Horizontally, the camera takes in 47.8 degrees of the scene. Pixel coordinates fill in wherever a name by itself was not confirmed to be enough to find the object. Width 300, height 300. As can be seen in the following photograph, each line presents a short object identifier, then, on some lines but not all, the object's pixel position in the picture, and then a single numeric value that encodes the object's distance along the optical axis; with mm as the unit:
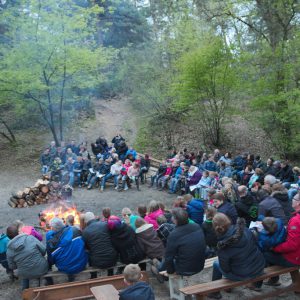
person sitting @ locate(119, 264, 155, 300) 3485
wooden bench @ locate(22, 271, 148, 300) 4691
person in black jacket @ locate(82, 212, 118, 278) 5496
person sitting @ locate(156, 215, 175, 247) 5716
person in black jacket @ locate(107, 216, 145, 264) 5465
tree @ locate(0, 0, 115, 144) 14219
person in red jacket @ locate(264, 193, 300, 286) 4562
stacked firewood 10500
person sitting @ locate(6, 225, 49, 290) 5156
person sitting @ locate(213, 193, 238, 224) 5949
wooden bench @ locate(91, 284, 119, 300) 4199
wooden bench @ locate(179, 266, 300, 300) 4270
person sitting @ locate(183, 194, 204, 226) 6641
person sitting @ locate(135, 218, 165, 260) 5578
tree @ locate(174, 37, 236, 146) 14688
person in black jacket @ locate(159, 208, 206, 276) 4582
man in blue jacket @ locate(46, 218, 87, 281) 5316
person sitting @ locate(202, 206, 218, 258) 5486
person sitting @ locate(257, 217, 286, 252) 4586
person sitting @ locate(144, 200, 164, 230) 6151
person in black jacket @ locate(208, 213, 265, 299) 4199
